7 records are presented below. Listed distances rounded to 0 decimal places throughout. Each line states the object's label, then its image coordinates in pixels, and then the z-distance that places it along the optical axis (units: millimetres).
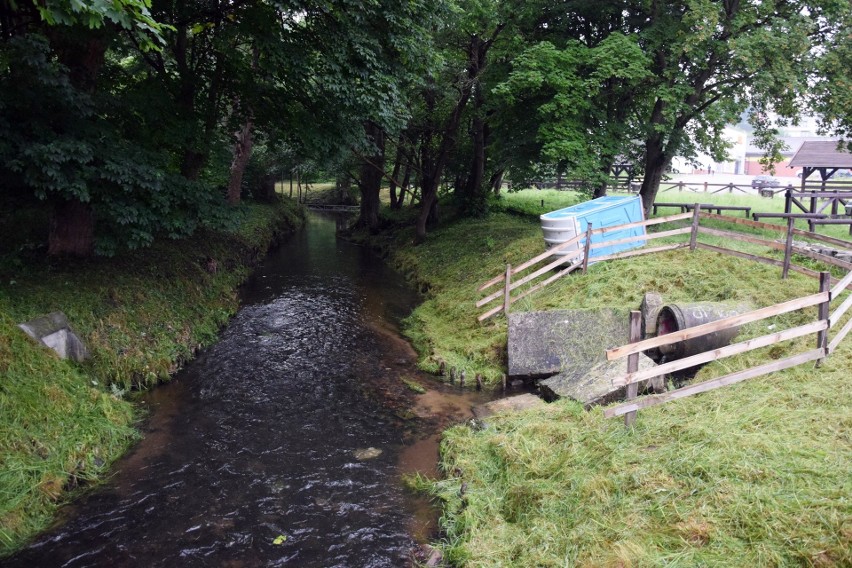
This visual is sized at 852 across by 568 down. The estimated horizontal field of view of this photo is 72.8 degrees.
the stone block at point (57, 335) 9352
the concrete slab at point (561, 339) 10852
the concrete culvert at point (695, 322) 9305
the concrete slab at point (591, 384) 8618
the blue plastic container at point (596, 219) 14414
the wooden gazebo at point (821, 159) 24969
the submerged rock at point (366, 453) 8492
